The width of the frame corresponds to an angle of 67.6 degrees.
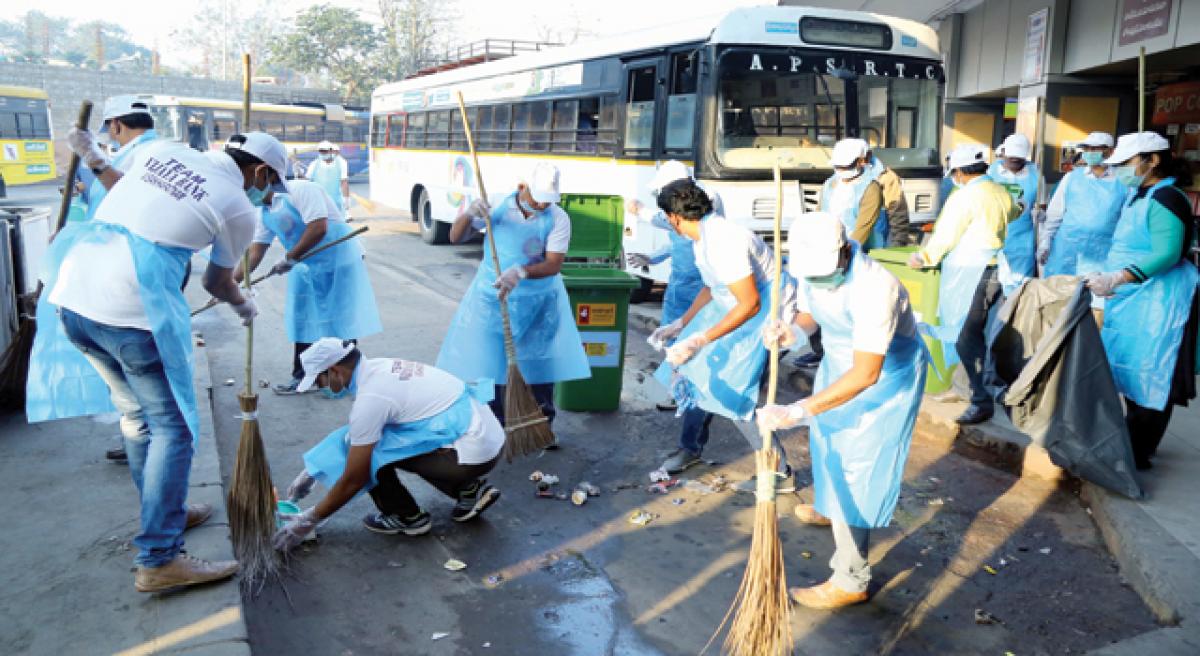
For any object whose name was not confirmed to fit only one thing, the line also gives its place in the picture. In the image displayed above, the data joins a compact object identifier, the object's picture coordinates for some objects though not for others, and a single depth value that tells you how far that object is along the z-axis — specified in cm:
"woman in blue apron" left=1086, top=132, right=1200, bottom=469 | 457
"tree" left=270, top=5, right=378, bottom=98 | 4459
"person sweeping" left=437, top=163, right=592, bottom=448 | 518
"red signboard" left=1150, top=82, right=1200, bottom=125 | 1148
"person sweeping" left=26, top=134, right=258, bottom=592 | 303
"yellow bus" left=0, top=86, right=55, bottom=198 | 2330
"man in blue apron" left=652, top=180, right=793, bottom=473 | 421
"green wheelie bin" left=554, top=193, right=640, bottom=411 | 609
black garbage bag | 450
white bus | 848
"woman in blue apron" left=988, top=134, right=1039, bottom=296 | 627
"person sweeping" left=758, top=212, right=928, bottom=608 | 314
